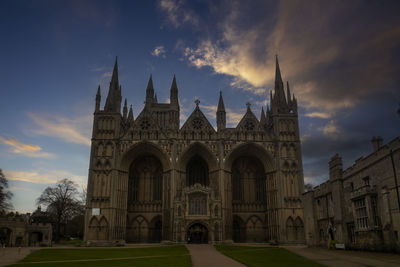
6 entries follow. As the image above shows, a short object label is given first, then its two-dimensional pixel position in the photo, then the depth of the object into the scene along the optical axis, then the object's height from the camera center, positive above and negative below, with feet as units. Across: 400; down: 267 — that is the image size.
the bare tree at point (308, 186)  258.78 +24.27
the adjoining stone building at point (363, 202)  75.20 +4.02
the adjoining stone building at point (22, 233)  147.02 -5.79
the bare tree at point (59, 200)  195.31 +11.30
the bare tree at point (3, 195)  161.99 +12.24
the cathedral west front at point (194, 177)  151.33 +20.28
